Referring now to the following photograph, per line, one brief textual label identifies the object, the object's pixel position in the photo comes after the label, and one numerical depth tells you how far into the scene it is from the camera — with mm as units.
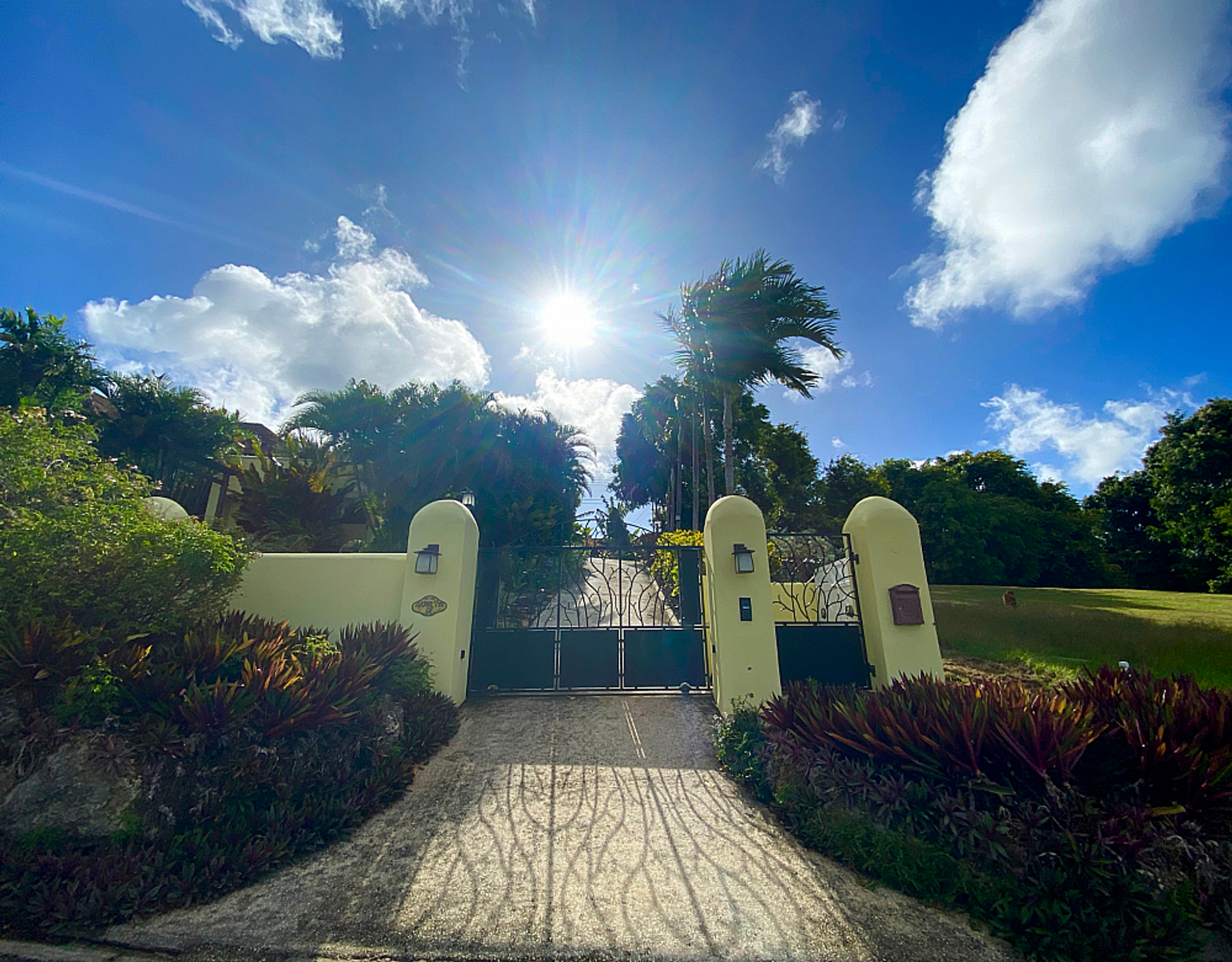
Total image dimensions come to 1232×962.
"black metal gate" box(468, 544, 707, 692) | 6566
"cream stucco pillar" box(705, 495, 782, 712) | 5656
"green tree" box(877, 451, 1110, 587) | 24469
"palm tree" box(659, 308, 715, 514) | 13062
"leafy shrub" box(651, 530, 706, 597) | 9211
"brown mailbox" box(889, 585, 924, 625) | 5723
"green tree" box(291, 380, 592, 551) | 12789
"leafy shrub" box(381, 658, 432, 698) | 5277
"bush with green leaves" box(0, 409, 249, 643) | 4059
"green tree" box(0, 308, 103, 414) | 13234
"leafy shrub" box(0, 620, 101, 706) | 3611
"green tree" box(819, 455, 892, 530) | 24906
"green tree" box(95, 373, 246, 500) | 15523
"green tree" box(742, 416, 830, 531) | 24797
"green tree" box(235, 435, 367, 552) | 10367
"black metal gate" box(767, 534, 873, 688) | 6207
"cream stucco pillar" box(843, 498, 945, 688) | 5699
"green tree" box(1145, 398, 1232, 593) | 19188
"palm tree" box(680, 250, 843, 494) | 12141
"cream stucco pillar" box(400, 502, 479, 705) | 5898
